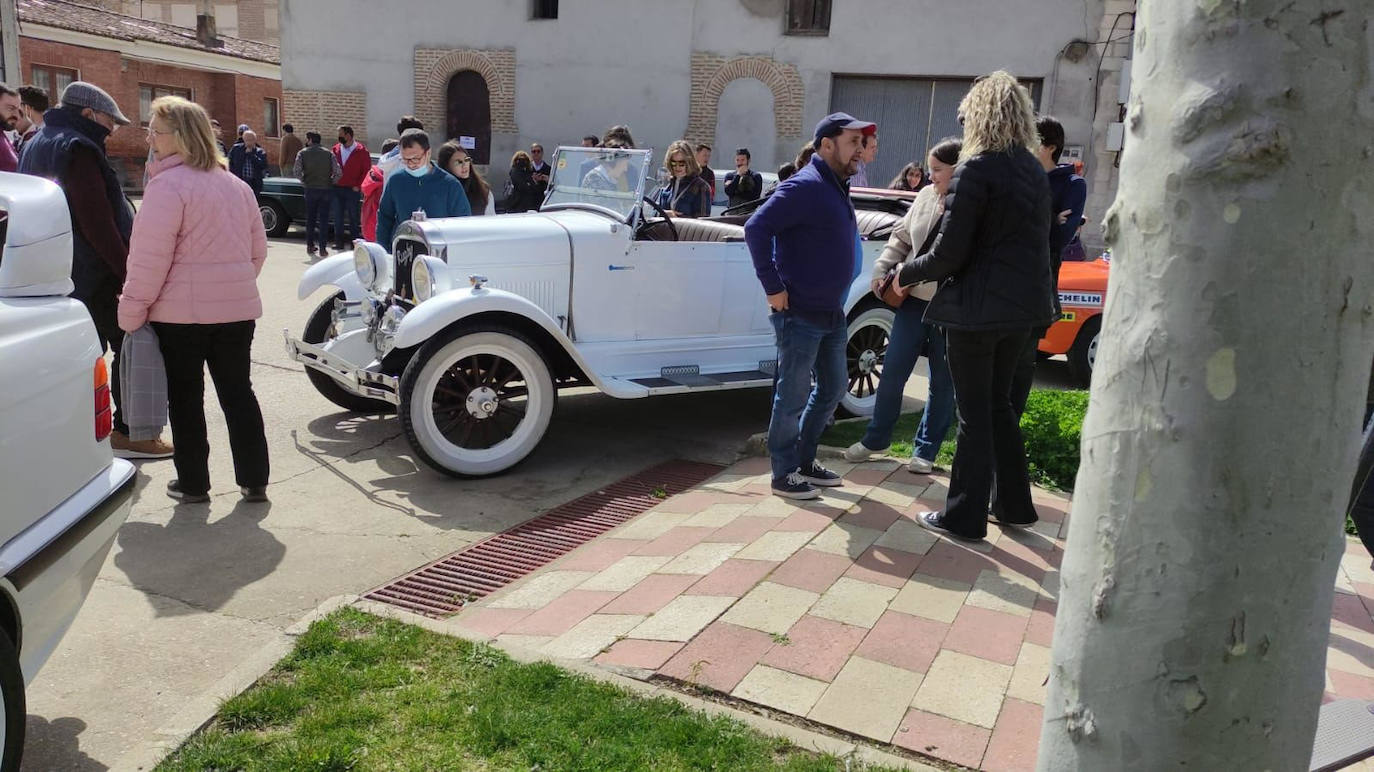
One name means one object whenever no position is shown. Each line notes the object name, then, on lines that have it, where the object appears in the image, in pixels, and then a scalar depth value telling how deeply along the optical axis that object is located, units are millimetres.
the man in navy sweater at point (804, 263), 4902
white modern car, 2580
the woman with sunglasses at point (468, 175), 8430
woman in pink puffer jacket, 4637
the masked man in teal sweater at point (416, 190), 7285
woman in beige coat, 5285
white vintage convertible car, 5590
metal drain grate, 4207
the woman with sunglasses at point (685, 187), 9227
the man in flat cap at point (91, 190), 5305
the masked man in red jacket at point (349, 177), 15727
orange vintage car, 8539
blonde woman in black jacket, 4176
